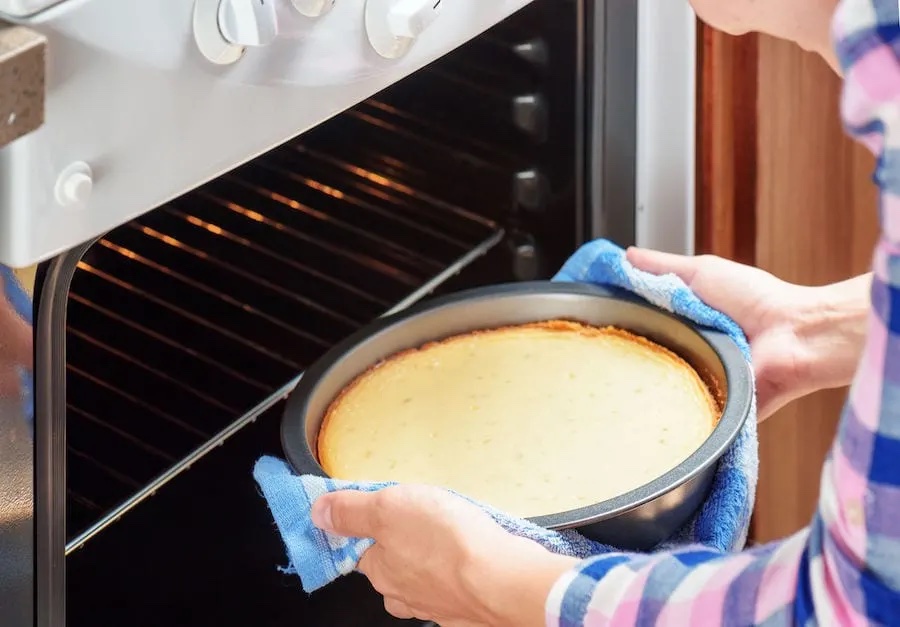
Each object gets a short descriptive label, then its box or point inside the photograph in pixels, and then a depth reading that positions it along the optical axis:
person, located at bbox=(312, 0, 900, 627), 0.95
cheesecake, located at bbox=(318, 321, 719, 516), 1.25
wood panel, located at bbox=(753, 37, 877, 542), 1.52
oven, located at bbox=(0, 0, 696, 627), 1.04
